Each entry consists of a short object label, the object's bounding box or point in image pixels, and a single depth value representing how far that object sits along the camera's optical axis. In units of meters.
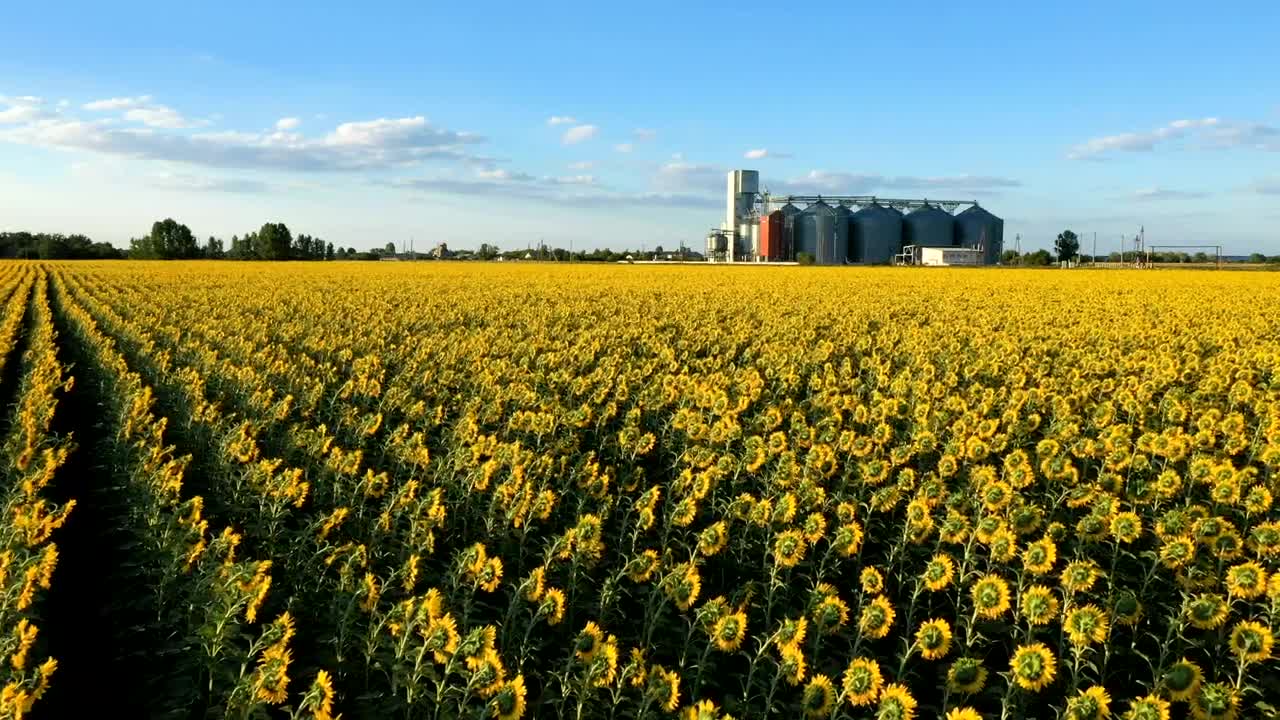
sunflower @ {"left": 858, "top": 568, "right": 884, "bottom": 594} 5.00
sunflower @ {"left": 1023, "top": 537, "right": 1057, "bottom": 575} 4.80
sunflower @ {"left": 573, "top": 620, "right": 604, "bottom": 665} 4.09
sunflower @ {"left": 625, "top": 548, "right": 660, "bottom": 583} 5.00
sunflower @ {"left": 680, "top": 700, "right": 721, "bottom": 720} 3.42
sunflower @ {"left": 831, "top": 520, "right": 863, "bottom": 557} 5.34
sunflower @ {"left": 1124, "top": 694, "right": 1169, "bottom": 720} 3.59
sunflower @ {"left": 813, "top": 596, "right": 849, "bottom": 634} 4.51
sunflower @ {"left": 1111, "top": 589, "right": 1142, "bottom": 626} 4.54
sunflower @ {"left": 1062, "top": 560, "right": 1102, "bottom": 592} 4.58
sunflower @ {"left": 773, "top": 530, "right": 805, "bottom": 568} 5.09
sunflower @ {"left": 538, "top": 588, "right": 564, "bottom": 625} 4.60
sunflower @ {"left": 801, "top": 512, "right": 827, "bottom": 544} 5.23
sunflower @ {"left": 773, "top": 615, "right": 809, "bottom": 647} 4.17
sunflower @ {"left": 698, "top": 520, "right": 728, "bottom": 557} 5.31
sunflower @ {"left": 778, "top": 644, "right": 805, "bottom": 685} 4.02
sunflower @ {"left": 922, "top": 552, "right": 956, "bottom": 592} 4.80
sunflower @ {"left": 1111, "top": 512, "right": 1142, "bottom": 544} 5.25
